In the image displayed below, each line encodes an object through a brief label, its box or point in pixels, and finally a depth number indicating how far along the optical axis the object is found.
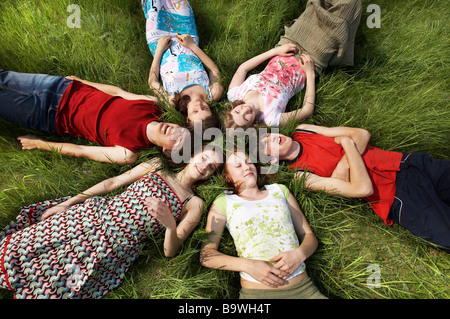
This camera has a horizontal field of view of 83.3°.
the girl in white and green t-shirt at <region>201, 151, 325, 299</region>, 1.77
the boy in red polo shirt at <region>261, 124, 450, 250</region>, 2.00
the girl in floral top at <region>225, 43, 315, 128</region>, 2.46
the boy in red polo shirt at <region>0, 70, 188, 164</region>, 2.28
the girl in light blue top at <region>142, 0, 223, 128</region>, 2.62
